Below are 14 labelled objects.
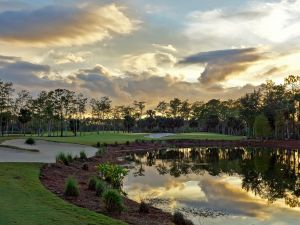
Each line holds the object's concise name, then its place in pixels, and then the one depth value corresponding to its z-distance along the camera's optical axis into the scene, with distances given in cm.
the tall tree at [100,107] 9982
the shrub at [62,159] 2287
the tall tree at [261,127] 6441
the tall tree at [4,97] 6620
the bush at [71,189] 1334
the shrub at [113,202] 1160
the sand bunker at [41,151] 2285
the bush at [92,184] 1547
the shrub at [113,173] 1802
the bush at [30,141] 3524
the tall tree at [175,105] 11916
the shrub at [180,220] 1178
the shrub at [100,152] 3315
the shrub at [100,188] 1444
